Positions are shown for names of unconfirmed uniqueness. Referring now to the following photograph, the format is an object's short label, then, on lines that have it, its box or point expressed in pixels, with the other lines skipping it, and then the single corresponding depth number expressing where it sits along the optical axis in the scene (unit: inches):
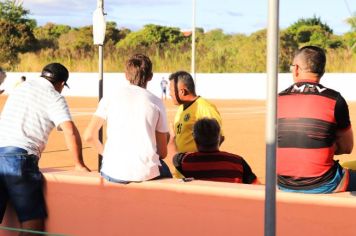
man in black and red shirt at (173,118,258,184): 263.8
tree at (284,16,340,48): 2942.7
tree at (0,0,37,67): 2930.9
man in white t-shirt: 239.9
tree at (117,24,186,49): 3838.5
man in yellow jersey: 326.5
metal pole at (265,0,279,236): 136.2
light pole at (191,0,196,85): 1944.4
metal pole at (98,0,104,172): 369.5
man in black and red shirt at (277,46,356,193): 221.7
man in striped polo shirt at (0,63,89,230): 245.4
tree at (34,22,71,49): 3319.8
